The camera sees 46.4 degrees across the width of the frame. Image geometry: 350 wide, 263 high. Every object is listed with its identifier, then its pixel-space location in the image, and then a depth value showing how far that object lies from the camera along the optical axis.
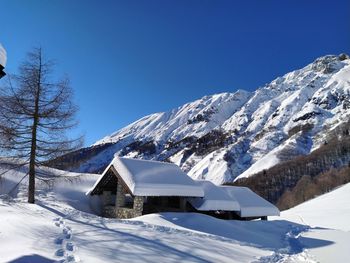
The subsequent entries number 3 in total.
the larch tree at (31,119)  20.33
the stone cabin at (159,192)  26.77
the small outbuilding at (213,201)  29.52
